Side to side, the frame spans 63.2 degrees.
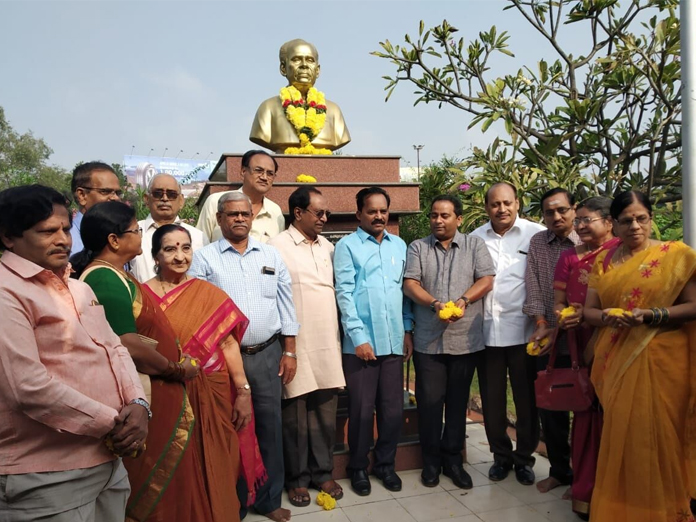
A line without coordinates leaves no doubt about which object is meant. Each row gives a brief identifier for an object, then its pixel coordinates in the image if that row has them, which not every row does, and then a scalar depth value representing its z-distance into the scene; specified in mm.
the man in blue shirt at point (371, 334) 3723
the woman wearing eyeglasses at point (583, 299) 3350
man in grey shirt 3812
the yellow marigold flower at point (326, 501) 3547
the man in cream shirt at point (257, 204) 4117
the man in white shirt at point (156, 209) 3656
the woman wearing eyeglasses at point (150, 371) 2295
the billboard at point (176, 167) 46781
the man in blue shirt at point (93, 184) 3254
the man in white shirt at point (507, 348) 3883
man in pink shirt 1611
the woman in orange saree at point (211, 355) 2730
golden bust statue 5922
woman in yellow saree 2818
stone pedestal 5094
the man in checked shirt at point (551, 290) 3746
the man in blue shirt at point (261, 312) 3295
